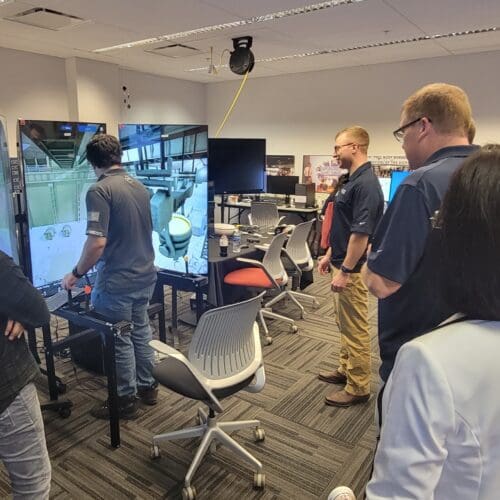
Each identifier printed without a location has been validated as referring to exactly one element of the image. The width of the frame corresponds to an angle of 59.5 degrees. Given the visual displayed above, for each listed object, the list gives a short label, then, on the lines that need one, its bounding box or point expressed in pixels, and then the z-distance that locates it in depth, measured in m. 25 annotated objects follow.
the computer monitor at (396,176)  5.22
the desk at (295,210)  6.14
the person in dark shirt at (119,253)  2.27
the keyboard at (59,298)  2.35
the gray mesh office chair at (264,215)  5.46
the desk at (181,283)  3.08
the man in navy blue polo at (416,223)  1.34
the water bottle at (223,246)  3.53
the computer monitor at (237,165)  4.94
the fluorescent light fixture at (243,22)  3.45
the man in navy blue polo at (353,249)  2.38
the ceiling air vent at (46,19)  3.75
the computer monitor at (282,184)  6.62
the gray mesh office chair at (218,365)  1.81
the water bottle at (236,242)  3.71
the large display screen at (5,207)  1.92
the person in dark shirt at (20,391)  1.27
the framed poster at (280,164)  7.03
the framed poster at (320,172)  6.57
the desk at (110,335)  2.14
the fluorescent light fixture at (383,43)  4.26
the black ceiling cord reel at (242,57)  4.54
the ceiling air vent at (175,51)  4.97
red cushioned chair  3.51
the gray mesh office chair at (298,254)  4.07
